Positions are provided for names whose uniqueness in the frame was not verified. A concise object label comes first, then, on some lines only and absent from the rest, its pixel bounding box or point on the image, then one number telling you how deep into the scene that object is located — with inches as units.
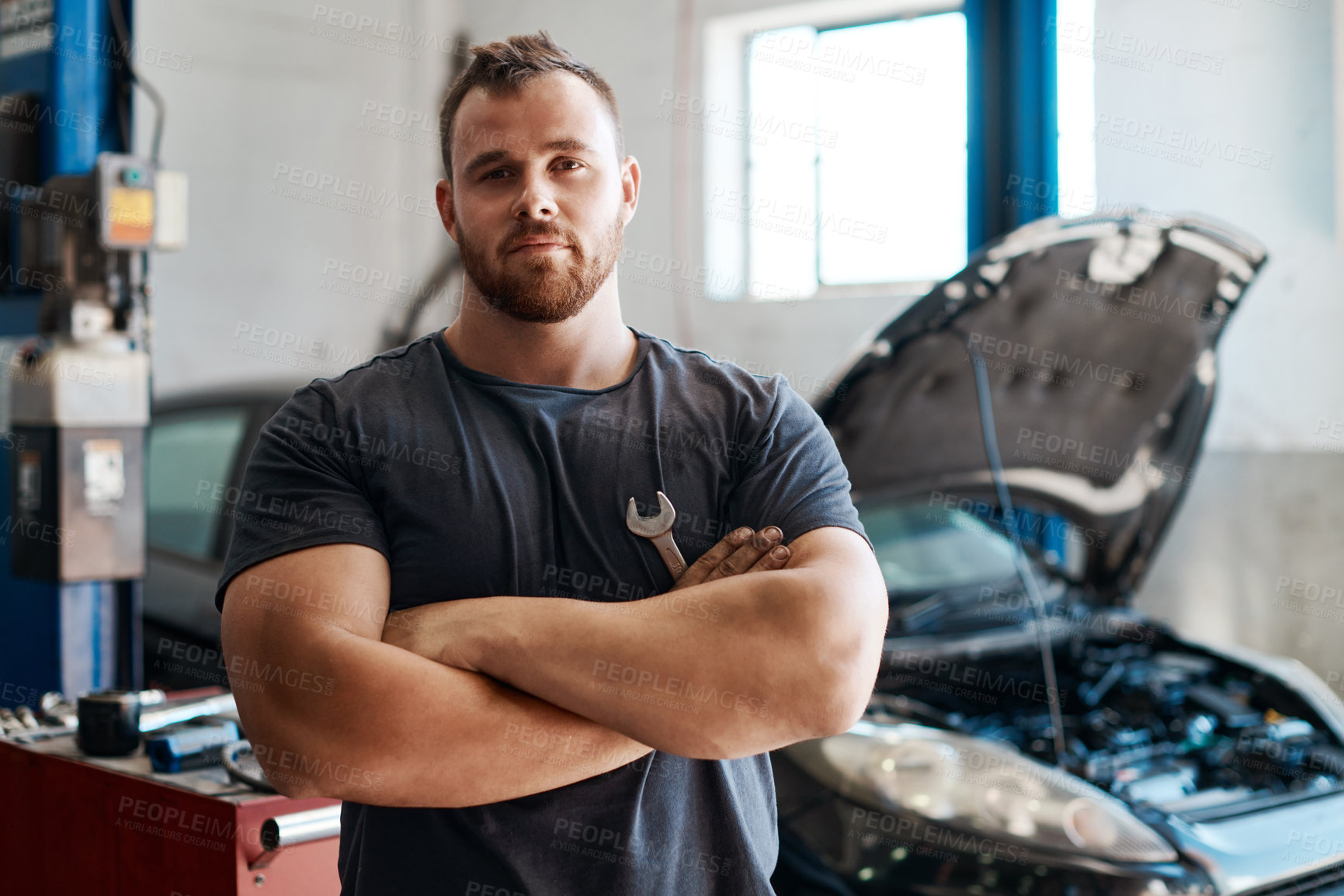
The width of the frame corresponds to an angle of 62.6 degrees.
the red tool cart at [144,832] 59.4
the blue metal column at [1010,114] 173.9
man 43.2
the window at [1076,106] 174.6
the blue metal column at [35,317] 106.5
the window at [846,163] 196.2
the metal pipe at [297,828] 57.1
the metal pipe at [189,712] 72.2
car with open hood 73.8
